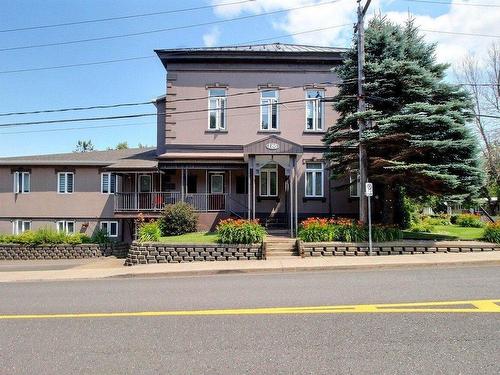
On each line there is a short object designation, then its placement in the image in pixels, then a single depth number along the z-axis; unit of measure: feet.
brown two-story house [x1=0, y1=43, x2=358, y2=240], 74.54
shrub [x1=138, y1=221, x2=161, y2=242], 55.62
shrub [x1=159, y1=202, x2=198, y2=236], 64.03
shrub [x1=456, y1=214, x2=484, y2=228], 83.20
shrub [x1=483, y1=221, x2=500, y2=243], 50.11
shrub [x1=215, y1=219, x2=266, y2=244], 51.83
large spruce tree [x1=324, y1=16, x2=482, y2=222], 51.39
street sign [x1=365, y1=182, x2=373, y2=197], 48.19
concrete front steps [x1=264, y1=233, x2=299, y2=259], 50.31
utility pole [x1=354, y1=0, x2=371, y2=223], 54.80
